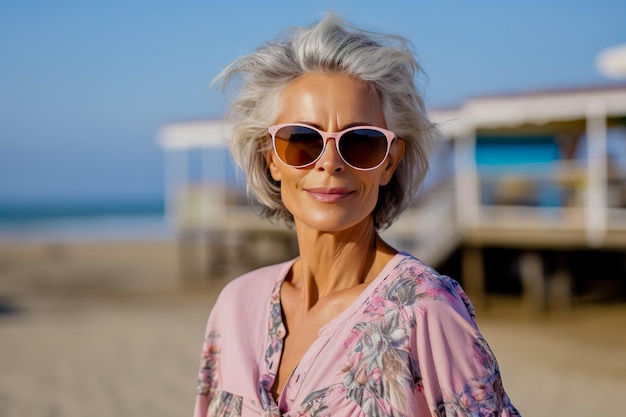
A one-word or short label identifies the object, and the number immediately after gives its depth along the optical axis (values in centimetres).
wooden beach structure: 1166
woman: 152
